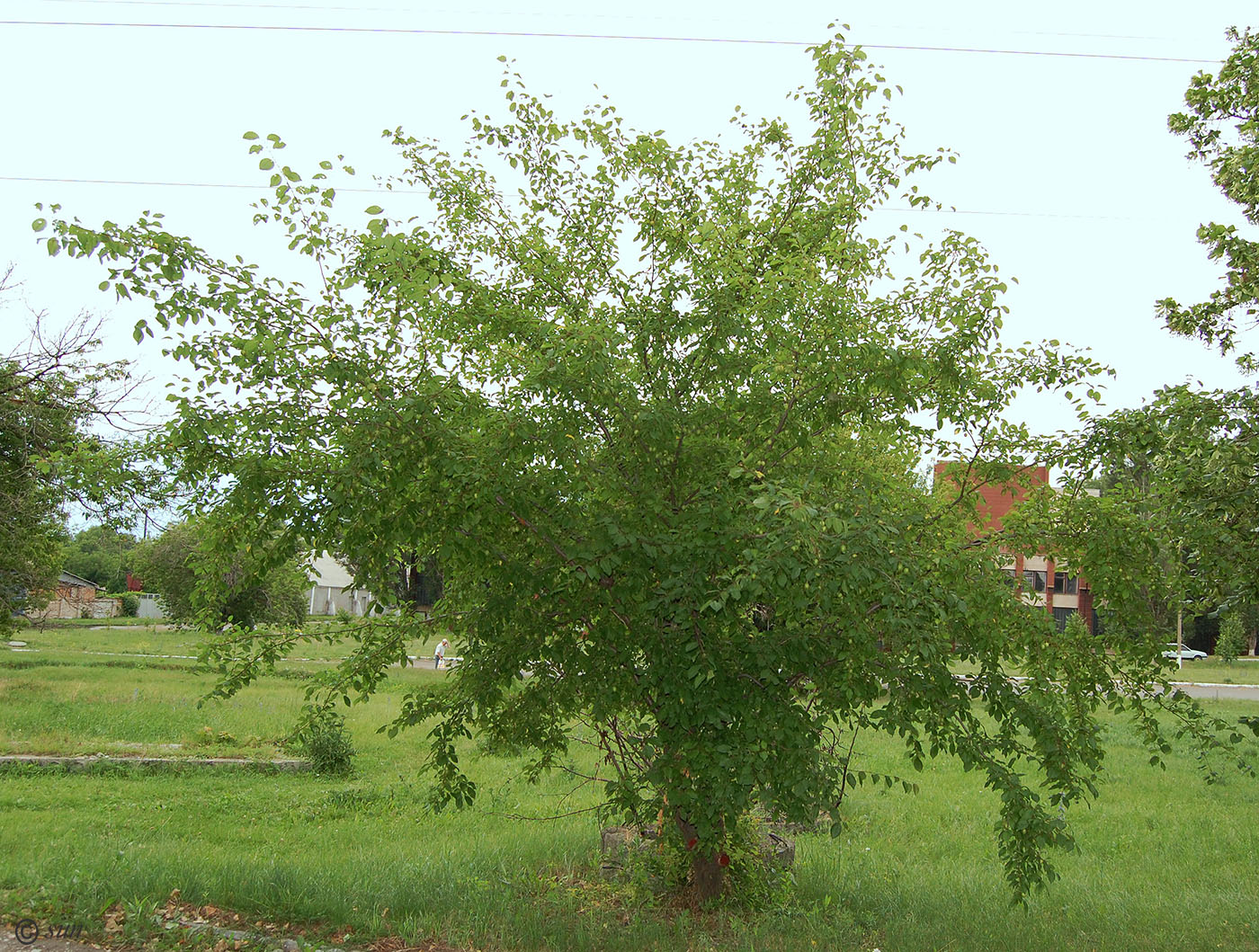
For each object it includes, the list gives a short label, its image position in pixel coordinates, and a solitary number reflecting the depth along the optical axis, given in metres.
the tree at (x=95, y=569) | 72.19
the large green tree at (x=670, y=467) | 4.42
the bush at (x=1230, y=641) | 33.91
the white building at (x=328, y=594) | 52.59
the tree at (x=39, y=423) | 13.16
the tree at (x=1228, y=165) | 7.60
